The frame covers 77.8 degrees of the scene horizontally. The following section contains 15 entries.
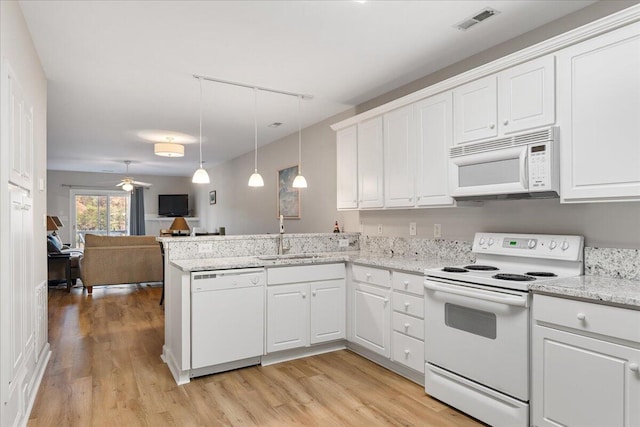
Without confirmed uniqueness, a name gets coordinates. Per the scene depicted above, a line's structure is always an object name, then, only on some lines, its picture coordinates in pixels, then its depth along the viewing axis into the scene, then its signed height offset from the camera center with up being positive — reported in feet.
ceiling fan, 28.12 +2.02
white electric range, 7.06 -2.23
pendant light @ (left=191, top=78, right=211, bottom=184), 12.22 +1.07
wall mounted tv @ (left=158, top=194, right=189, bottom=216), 36.52 +0.52
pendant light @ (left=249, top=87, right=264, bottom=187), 12.73 +3.86
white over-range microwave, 7.47 +0.85
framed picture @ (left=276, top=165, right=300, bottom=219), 18.97 +0.73
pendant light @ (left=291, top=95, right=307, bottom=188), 13.24 +2.60
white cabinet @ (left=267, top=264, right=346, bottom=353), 10.78 -2.72
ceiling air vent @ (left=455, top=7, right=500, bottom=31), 8.16 +4.06
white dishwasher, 9.70 -2.77
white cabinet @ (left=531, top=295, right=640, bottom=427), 5.60 -2.40
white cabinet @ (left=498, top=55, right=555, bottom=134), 7.59 +2.26
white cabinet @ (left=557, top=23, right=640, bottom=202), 6.45 +1.57
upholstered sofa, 20.98 -2.70
